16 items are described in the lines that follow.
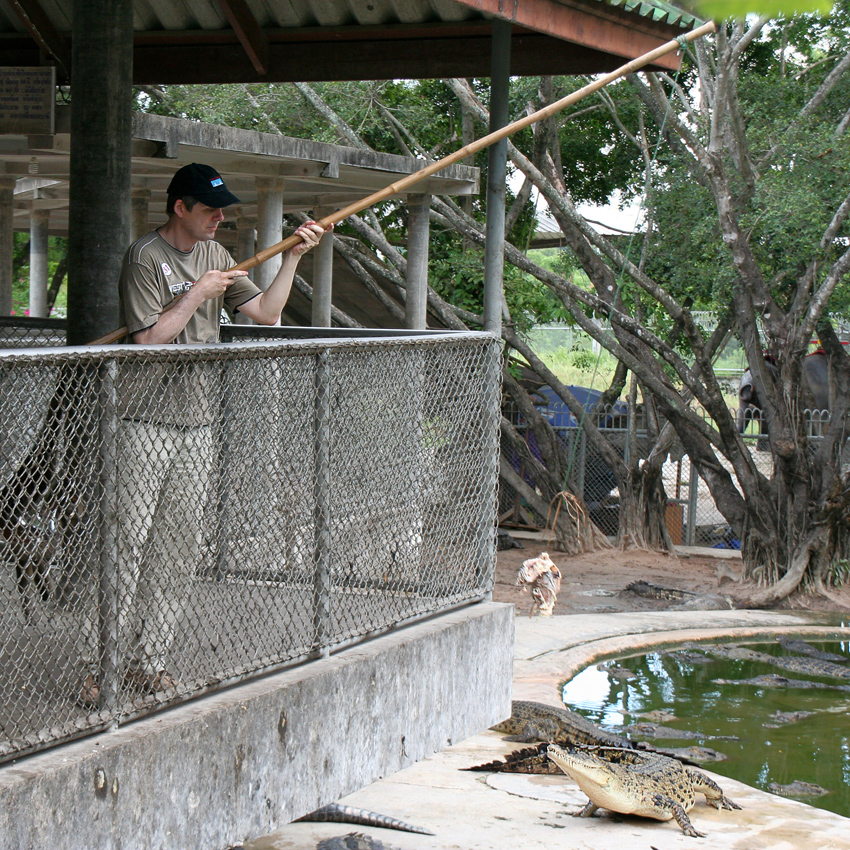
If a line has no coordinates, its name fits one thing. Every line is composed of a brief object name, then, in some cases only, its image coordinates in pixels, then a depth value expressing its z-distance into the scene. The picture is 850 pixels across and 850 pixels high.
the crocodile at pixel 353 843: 8.93
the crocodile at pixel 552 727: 12.87
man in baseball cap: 5.94
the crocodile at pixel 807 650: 18.23
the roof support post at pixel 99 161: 7.70
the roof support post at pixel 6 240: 21.45
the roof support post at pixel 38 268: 27.52
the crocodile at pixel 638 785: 10.33
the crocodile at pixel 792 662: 17.29
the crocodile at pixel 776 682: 16.76
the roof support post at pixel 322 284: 21.92
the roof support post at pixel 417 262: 19.41
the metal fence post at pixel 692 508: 27.41
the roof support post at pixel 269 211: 17.83
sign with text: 10.35
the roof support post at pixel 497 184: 9.88
